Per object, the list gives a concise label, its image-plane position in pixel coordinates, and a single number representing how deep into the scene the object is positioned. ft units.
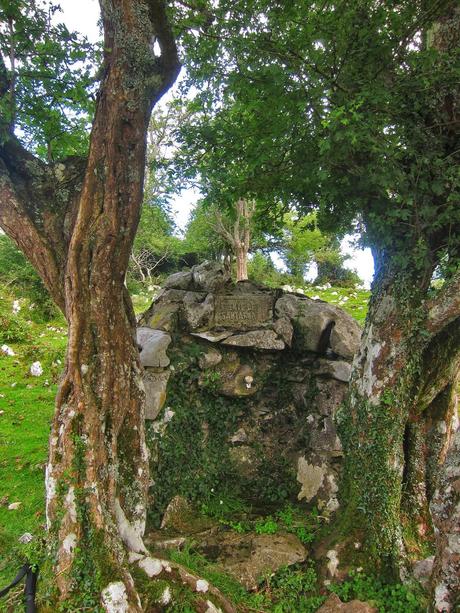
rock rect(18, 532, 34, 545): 17.76
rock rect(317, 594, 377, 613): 14.83
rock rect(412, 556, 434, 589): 16.03
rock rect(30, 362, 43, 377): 35.77
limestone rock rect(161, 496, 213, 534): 20.98
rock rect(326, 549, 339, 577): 16.92
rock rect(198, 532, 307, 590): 18.02
